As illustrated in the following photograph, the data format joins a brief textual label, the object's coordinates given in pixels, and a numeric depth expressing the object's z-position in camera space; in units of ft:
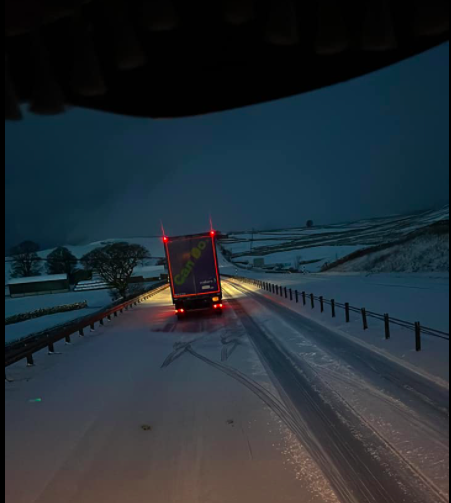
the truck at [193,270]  58.95
